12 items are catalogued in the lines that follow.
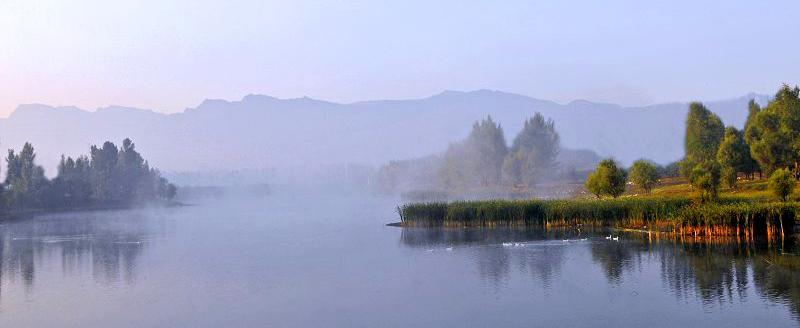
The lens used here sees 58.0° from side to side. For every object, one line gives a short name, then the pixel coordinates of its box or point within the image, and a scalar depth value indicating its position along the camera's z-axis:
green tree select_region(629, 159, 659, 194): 79.31
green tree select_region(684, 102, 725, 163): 90.81
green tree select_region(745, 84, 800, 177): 75.50
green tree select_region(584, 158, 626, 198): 74.00
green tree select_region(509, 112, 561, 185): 157.75
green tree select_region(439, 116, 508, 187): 159.25
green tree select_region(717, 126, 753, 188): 79.31
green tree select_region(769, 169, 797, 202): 58.00
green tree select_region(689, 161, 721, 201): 56.59
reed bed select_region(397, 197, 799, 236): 49.09
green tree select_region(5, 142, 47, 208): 129.00
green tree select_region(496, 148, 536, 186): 140.88
